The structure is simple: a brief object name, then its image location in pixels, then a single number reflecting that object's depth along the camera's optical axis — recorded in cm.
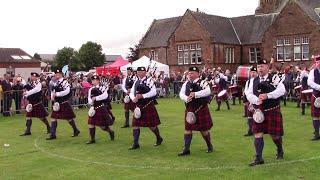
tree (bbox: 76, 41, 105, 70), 8000
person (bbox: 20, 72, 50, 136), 1347
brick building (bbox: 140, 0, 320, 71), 4209
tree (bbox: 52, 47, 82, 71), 7981
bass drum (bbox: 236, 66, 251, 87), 1820
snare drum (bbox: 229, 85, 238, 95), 1999
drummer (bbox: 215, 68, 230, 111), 1978
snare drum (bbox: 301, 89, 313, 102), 1589
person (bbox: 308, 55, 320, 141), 1110
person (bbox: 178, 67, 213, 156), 965
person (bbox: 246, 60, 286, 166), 857
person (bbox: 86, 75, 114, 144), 1188
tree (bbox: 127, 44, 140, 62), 6972
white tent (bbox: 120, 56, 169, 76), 3173
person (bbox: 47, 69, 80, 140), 1283
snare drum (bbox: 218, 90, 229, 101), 1840
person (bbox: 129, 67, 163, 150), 1081
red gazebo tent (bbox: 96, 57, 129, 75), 3100
